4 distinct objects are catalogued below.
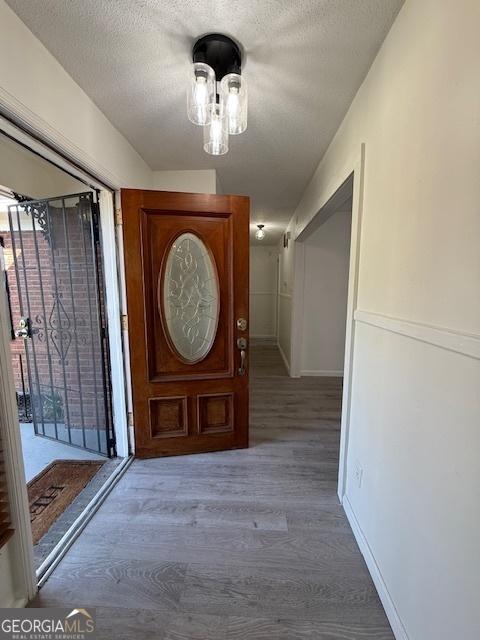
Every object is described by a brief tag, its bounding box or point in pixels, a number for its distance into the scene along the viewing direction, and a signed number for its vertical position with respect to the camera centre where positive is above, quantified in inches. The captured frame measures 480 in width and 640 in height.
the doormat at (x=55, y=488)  68.0 -58.2
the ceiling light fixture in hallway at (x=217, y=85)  49.9 +35.7
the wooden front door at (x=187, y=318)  82.2 -12.2
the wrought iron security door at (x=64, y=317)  86.6 -12.5
